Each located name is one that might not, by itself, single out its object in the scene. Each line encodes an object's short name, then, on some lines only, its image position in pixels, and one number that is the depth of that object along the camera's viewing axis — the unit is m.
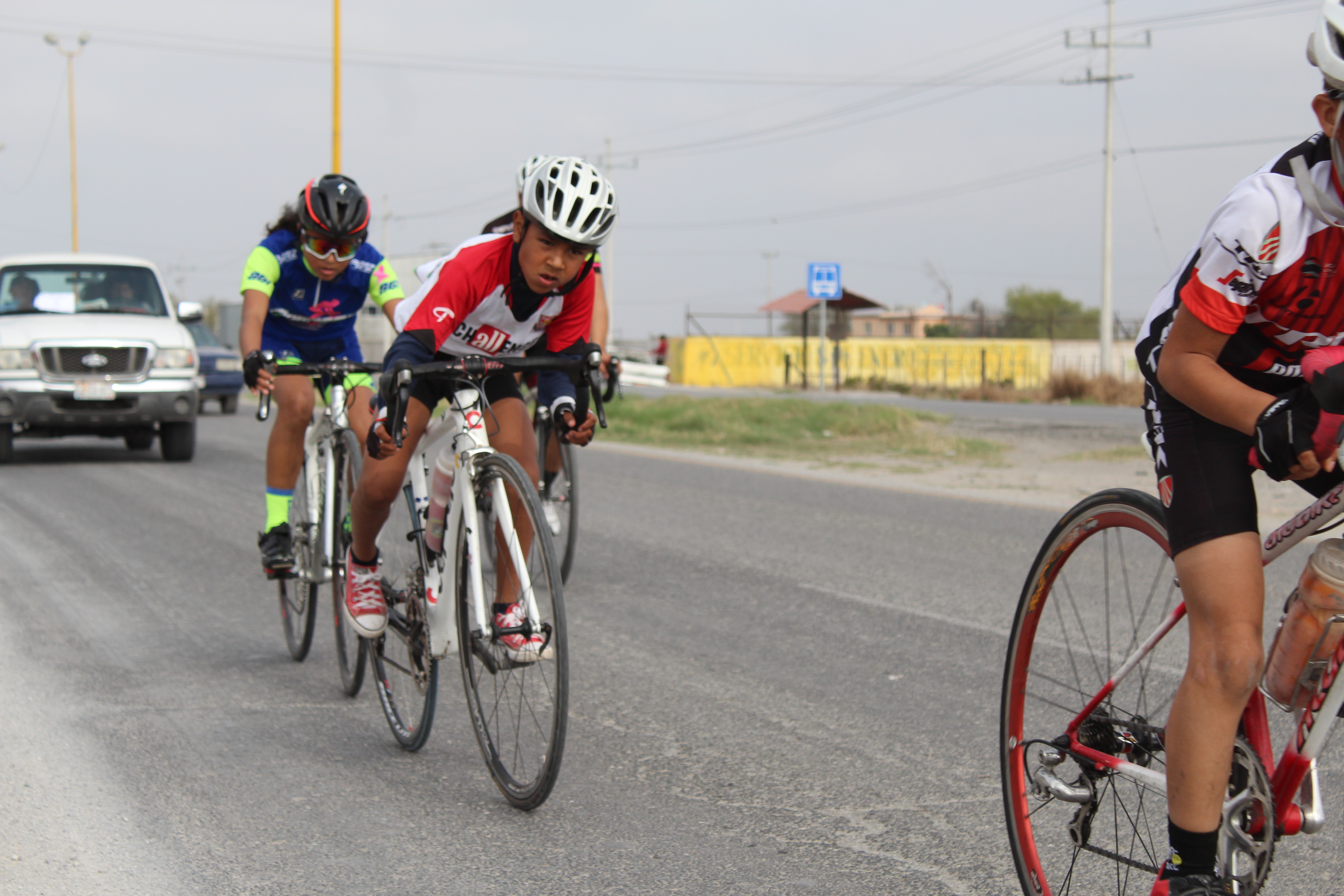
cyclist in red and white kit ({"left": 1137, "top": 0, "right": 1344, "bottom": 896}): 2.29
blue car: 23.72
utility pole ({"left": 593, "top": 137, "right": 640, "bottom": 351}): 47.31
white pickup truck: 13.94
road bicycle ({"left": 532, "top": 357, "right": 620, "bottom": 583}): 7.34
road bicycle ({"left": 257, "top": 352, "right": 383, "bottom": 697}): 5.12
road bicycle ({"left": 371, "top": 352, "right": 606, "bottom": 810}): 3.71
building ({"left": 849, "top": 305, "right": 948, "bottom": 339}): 50.97
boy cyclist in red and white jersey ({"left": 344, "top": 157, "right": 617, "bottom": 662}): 3.83
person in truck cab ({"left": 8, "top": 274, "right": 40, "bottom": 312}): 14.58
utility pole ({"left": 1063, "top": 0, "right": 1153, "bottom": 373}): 36.00
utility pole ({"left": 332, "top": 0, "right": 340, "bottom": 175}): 24.81
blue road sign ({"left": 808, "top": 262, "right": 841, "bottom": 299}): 26.33
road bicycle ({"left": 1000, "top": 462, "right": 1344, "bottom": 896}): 2.41
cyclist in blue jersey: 5.55
